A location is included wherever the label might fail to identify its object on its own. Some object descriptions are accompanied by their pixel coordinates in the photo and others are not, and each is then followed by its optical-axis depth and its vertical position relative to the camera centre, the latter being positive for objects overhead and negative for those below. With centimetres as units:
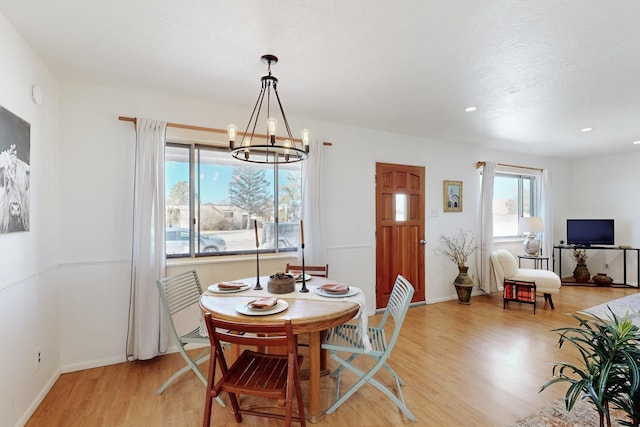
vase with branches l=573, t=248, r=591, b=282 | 573 -92
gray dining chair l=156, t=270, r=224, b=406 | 214 -67
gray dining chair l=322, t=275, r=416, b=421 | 198 -87
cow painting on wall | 175 +28
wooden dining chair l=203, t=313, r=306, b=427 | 151 -89
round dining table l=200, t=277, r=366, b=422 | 179 -58
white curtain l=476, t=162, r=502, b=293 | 488 -20
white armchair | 428 -82
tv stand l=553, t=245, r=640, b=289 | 538 -56
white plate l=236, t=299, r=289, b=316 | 182 -57
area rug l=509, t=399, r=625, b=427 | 191 -129
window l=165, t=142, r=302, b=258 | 311 +17
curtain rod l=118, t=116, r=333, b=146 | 273 +89
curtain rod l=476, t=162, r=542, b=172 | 492 +93
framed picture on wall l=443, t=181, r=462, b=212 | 470 +36
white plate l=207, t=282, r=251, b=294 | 227 -55
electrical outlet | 214 -101
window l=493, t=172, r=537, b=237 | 548 +35
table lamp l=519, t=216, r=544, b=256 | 508 -17
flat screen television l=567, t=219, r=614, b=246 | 561 -24
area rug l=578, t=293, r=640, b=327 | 400 -124
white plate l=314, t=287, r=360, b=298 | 216 -55
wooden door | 414 -12
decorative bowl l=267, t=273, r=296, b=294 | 226 -50
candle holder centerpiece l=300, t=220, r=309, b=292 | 229 -54
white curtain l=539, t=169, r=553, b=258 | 568 +14
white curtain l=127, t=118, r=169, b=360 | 270 -25
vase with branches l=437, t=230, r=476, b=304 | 450 -55
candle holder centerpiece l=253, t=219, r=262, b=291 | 238 -55
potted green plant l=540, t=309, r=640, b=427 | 119 -62
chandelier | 201 +85
